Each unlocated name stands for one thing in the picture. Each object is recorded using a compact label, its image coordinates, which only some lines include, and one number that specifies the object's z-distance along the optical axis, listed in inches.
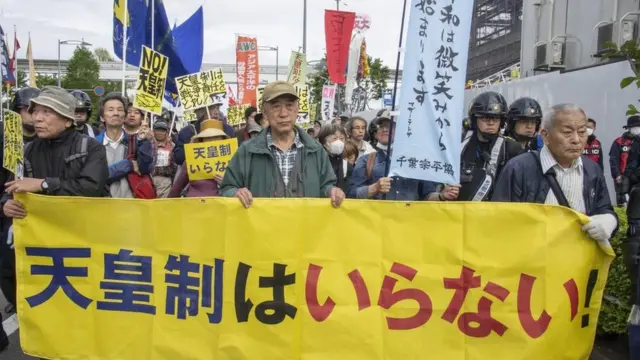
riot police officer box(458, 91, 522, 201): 181.2
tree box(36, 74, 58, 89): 1824.6
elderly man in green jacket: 152.4
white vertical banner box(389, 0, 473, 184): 153.3
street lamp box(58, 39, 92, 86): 1484.3
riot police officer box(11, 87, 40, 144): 214.2
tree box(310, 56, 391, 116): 1295.9
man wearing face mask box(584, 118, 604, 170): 403.5
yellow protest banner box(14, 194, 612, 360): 136.2
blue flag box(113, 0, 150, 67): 410.3
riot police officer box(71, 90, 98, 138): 244.2
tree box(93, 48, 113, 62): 3769.9
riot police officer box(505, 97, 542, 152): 213.2
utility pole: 1017.5
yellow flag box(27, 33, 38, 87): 675.2
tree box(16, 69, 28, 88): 1632.6
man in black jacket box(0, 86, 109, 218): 154.9
